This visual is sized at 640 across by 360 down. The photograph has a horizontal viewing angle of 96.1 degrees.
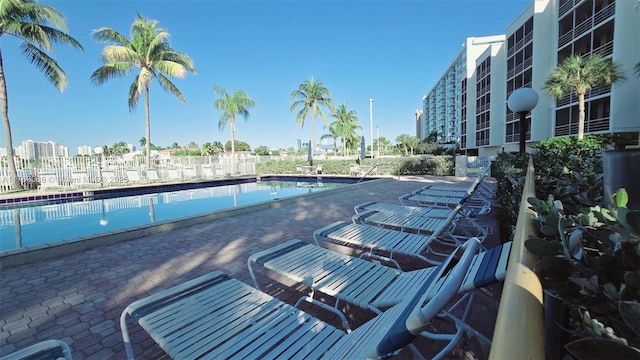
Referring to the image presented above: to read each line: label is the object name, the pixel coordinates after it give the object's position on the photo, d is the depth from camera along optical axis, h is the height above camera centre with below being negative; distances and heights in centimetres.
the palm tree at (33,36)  1087 +542
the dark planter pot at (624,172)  127 -10
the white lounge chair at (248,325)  142 -96
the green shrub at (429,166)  1523 -53
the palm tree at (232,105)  2458 +504
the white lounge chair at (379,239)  296 -92
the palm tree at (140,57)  1491 +587
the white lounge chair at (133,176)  1417 -46
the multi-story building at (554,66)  1578 +661
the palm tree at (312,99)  2348 +509
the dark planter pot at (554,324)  76 -46
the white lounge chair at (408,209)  448 -88
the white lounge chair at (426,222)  366 -91
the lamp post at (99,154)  1344 +75
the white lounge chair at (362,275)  143 -95
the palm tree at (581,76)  1504 +401
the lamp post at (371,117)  2792 +414
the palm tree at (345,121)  3772 +500
